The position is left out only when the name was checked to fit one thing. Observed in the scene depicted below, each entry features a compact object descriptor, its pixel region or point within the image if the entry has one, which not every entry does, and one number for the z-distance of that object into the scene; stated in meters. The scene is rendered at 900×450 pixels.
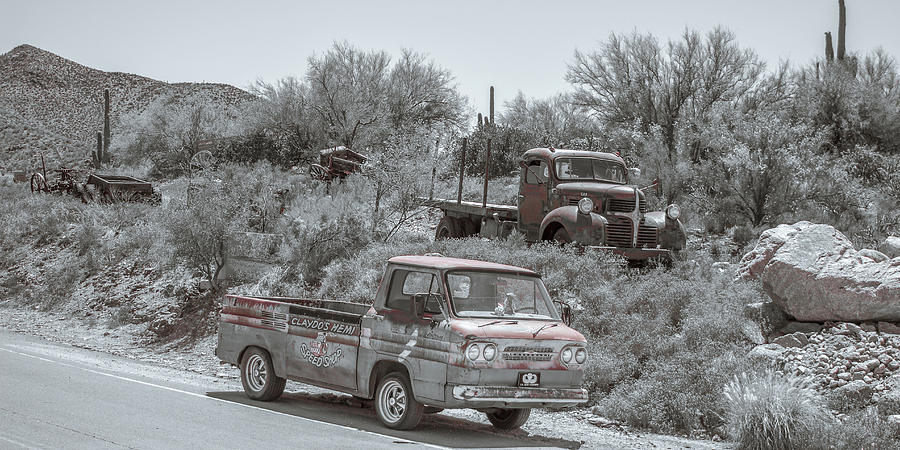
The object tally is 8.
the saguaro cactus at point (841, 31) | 39.56
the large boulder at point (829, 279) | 12.27
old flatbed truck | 18.03
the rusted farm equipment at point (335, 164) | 35.59
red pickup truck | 9.34
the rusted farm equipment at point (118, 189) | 34.16
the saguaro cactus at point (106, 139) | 54.28
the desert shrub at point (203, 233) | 21.55
